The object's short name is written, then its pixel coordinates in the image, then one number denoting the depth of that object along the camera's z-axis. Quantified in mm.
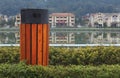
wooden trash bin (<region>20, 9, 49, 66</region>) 7064
